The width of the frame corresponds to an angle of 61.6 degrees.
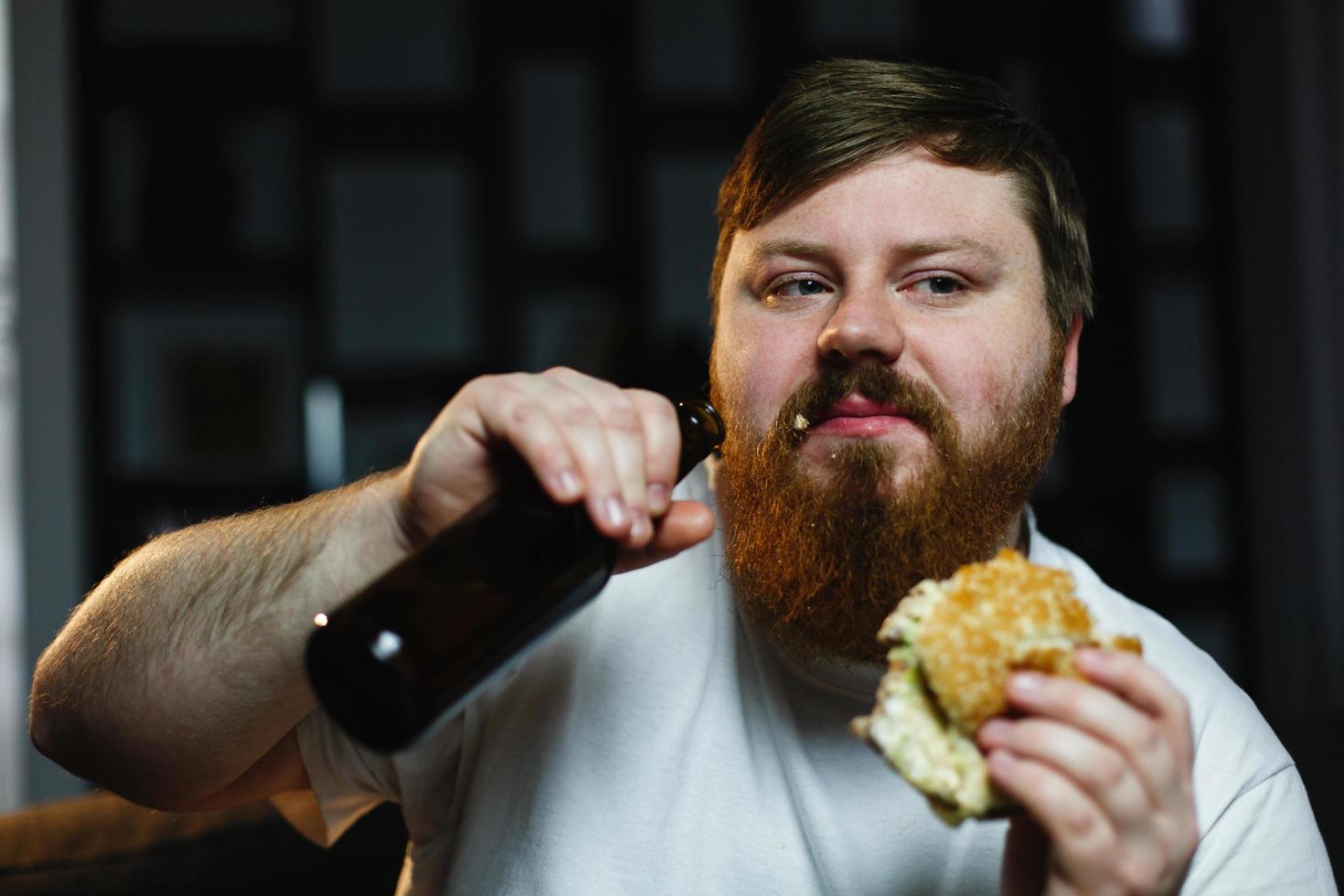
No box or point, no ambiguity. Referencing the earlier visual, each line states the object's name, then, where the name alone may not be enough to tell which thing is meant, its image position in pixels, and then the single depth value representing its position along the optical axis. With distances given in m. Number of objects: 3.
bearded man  0.96
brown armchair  1.28
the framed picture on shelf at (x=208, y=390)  2.92
